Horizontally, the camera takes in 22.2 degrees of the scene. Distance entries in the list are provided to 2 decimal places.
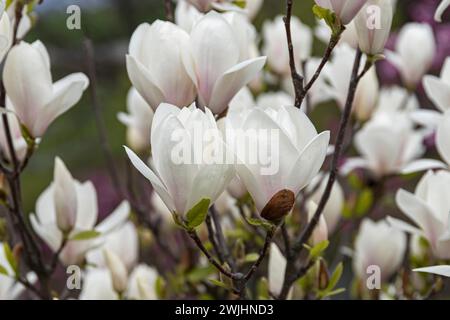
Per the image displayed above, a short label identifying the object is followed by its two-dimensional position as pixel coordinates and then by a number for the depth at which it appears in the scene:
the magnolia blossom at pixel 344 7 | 0.75
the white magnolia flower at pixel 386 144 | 1.05
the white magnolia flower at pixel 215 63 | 0.78
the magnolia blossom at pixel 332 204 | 1.00
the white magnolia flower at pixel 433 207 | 0.83
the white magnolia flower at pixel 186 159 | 0.70
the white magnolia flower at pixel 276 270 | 0.89
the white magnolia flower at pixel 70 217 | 0.89
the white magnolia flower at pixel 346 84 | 1.00
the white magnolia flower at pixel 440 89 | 0.87
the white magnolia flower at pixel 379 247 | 1.02
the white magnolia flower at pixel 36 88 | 0.82
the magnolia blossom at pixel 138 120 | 0.96
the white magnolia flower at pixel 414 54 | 1.13
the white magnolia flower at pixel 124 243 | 1.07
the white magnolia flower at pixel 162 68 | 0.78
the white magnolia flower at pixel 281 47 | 1.10
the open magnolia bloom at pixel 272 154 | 0.71
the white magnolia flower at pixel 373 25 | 0.79
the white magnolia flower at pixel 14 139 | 0.87
